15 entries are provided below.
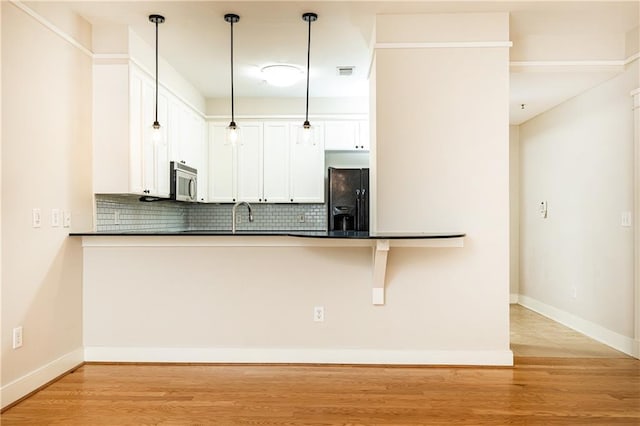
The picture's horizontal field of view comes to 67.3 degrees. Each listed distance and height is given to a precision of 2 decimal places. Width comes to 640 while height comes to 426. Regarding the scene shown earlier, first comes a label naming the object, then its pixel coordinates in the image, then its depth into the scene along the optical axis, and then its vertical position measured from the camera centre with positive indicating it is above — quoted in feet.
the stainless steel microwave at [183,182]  15.42 +1.14
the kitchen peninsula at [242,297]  11.60 -1.99
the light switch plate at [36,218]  9.99 -0.05
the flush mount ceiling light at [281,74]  15.33 +4.61
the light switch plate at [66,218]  11.07 -0.05
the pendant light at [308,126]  11.57 +2.22
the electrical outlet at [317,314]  11.66 -2.40
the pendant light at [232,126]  11.65 +2.24
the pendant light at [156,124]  11.66 +2.22
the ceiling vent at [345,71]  15.62 +4.77
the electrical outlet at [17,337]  9.46 -2.41
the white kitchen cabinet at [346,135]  19.33 +3.23
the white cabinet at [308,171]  19.40 +1.78
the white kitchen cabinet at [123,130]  12.26 +2.24
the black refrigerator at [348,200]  18.37 +0.58
